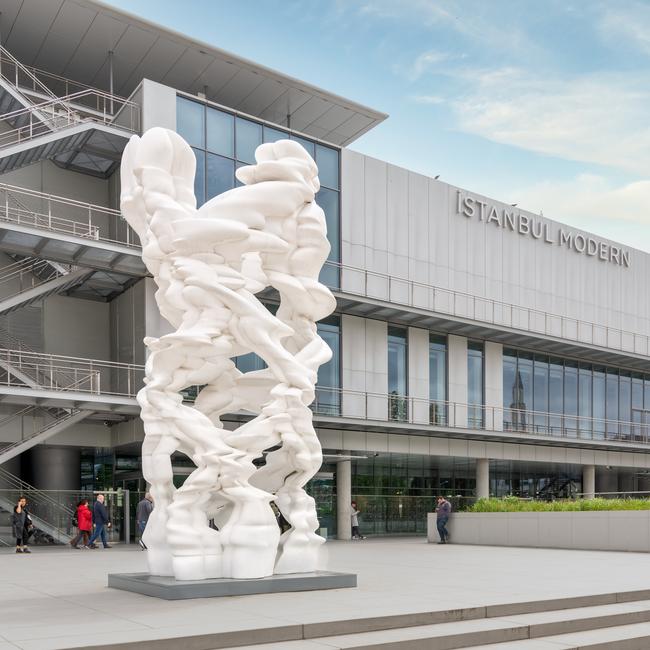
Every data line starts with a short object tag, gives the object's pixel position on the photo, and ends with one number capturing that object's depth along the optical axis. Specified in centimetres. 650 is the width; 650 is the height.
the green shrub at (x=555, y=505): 2412
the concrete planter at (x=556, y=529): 2214
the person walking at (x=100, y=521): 2422
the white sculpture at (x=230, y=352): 1212
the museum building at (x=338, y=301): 2667
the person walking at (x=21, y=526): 2294
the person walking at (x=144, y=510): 2325
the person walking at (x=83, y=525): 2452
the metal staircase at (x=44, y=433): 2461
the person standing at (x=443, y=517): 2689
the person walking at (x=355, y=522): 3231
